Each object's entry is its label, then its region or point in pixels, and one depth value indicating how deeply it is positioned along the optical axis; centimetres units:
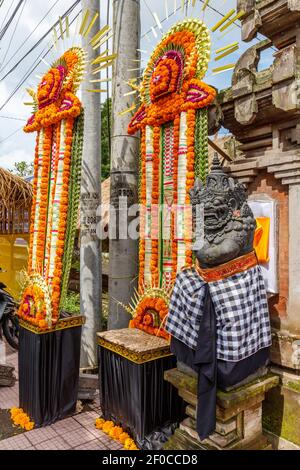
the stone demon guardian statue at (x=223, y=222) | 280
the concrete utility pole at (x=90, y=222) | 543
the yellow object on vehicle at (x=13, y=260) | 834
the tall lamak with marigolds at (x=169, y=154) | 358
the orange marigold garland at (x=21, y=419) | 398
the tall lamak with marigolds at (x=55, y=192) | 411
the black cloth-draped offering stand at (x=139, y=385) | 351
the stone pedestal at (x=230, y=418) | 278
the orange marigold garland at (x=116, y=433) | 356
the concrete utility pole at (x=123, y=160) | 479
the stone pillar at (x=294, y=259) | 321
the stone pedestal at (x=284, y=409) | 321
